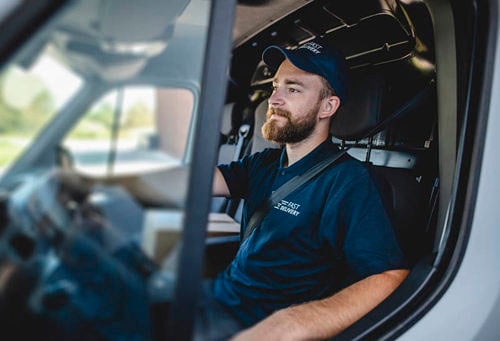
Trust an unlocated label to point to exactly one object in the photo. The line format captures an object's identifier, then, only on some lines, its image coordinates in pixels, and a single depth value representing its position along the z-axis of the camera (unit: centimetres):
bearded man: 106
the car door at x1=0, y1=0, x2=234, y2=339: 52
